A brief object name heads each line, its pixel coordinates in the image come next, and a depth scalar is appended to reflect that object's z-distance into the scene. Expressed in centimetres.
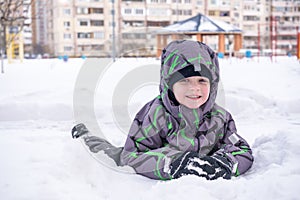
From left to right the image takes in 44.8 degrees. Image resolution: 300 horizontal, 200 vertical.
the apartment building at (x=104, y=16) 1784
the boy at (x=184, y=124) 159
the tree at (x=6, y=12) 637
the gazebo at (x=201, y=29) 1066
